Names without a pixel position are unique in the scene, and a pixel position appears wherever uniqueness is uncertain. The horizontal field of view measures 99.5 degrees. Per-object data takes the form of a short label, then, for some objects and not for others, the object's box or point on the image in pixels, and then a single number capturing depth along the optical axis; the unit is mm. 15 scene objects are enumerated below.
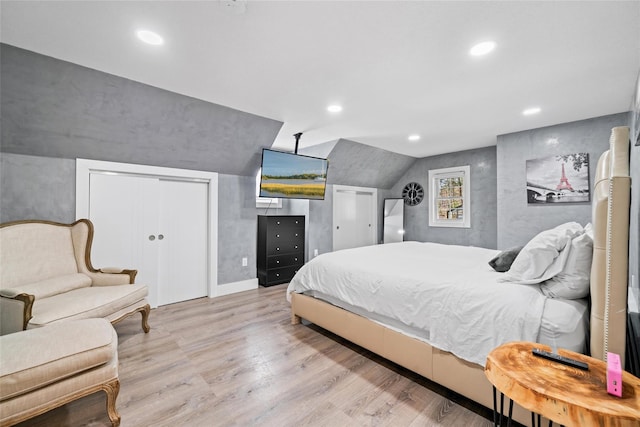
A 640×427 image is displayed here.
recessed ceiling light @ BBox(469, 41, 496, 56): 1953
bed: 1251
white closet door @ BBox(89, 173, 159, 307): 3229
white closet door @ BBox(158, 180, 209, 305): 3766
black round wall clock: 6160
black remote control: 1085
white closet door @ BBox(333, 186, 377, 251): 5805
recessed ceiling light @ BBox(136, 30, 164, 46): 1858
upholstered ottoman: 1347
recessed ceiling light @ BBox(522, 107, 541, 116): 3218
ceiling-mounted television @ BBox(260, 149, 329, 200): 4066
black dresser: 4527
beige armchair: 1978
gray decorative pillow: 2084
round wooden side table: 853
